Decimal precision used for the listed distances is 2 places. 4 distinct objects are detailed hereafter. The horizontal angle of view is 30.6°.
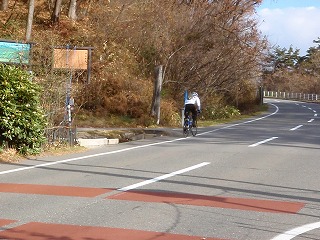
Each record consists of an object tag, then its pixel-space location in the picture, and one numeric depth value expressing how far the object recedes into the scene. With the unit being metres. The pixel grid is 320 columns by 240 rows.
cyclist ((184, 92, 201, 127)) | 23.00
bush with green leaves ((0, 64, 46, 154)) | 14.77
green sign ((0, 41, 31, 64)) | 19.32
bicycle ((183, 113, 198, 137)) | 22.70
